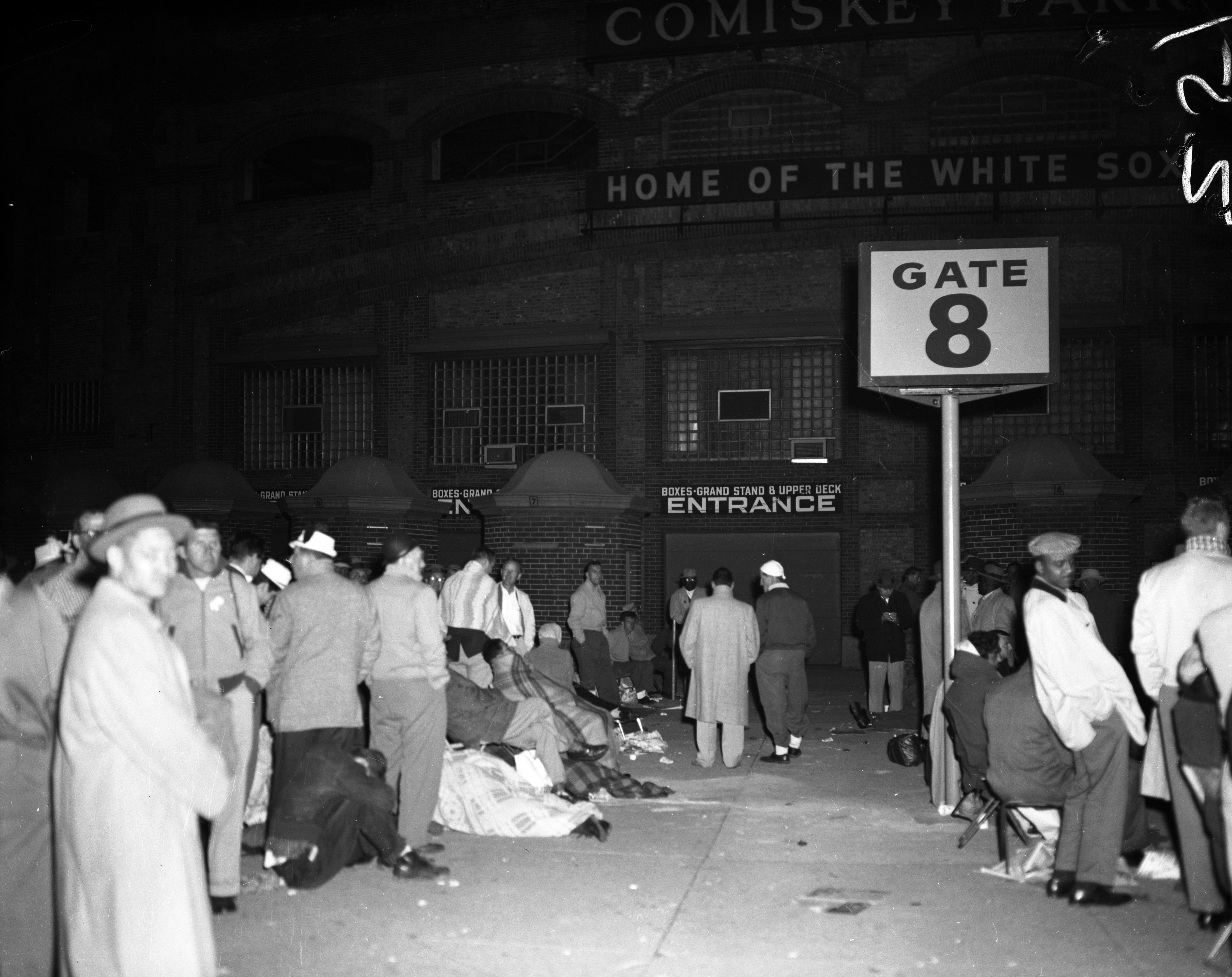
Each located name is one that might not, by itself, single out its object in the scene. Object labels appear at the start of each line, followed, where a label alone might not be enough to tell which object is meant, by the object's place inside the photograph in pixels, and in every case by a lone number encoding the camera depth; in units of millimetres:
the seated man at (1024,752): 6836
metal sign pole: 9219
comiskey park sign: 20594
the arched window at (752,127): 21953
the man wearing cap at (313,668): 6957
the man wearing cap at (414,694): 7516
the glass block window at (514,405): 22703
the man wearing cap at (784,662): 11820
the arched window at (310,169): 24359
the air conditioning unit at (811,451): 21688
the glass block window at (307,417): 23719
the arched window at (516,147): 22969
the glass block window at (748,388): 21922
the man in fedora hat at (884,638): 15375
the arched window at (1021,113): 21281
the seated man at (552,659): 10914
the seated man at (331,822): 6770
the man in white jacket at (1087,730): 6488
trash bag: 11148
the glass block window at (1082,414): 20859
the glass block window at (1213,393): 20406
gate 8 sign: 9133
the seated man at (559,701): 9312
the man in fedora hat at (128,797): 3371
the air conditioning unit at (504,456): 22797
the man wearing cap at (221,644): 6242
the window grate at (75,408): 24719
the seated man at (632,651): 16859
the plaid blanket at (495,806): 8047
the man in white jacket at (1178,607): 6434
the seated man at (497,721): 8773
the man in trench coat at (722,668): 11312
